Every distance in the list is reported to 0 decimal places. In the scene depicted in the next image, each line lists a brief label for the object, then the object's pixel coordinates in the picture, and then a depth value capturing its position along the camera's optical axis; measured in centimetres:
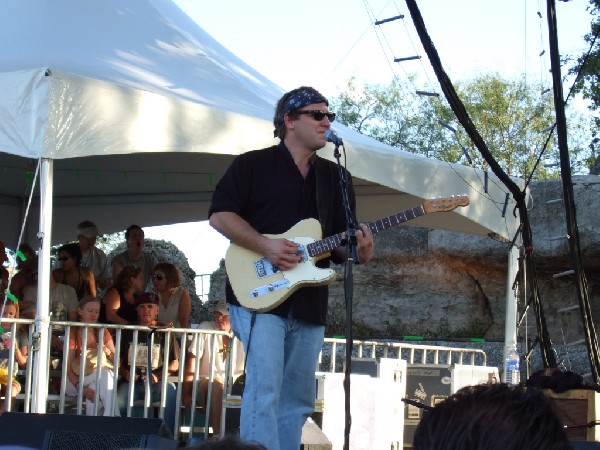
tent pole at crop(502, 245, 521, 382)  859
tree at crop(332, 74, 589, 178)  3428
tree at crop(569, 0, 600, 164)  1975
